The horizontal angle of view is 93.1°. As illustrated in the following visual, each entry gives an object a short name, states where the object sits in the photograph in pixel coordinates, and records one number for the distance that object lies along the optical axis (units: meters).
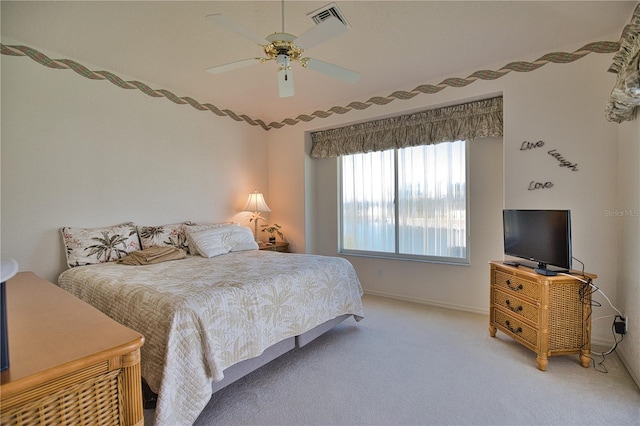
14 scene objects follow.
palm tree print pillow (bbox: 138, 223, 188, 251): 3.23
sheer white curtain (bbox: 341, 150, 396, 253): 4.07
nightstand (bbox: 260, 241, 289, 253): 4.29
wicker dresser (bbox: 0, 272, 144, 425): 0.77
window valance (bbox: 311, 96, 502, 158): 3.20
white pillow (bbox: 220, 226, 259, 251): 3.53
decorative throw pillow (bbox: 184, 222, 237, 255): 3.37
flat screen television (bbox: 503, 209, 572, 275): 2.19
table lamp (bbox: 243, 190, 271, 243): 4.33
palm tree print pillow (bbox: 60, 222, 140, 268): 2.73
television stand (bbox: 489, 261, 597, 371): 2.17
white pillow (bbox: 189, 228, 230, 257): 3.23
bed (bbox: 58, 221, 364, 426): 1.57
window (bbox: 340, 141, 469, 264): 3.53
